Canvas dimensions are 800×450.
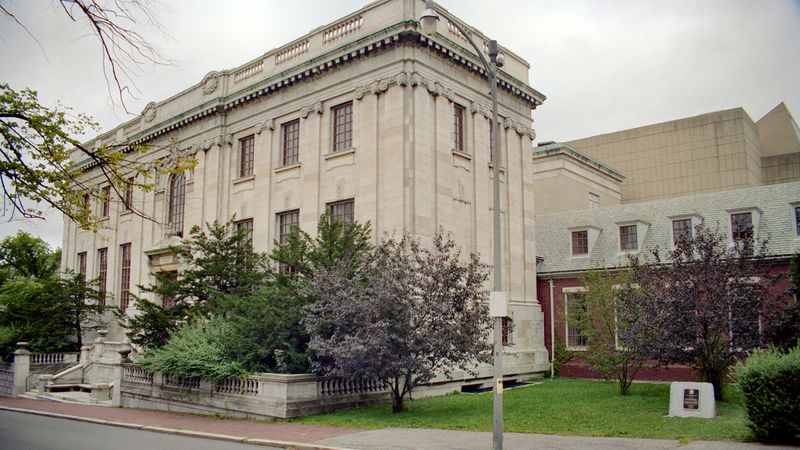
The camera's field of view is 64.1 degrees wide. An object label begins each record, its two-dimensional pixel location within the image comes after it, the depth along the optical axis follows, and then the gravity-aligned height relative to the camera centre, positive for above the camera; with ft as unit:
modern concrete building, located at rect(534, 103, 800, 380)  89.35 +27.14
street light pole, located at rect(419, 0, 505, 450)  41.55 +4.95
